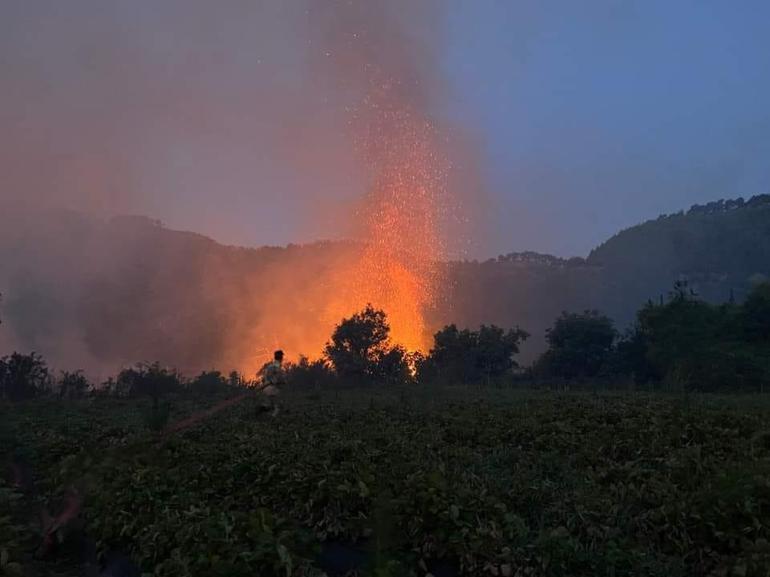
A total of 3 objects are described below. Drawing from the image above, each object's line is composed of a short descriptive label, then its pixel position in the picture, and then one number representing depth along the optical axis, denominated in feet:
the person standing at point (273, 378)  68.87
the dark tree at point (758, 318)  163.53
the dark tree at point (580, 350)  206.90
